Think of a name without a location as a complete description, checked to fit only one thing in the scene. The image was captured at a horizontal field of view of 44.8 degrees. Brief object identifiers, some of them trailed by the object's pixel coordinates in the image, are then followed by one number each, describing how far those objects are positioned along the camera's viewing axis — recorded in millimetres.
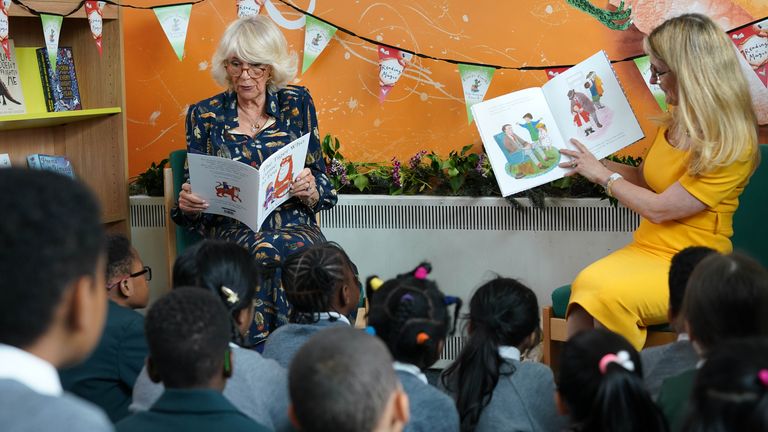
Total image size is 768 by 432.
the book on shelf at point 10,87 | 3301
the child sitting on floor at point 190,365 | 1496
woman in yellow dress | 2584
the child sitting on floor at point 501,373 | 1981
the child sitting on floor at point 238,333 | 1892
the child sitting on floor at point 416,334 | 1841
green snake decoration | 3361
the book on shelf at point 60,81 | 3422
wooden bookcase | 3432
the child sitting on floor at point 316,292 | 2217
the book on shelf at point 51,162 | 3385
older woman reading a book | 3002
